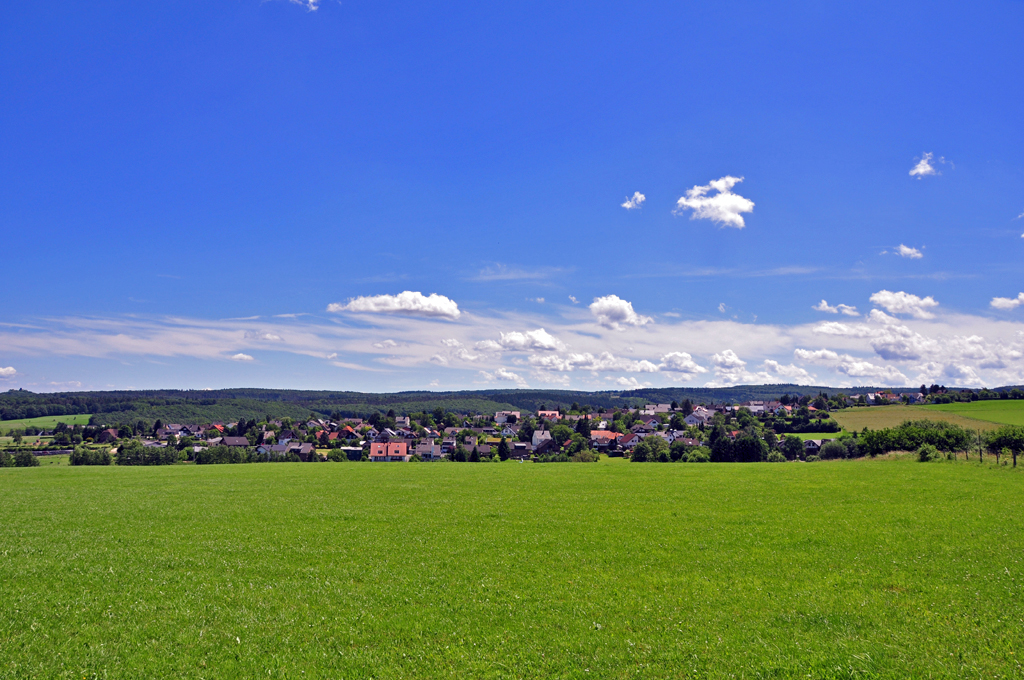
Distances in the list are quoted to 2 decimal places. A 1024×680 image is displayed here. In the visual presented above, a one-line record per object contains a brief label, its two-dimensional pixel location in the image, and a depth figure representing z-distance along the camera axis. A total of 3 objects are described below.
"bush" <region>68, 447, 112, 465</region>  81.31
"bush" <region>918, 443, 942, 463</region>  51.56
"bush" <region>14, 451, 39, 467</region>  76.43
